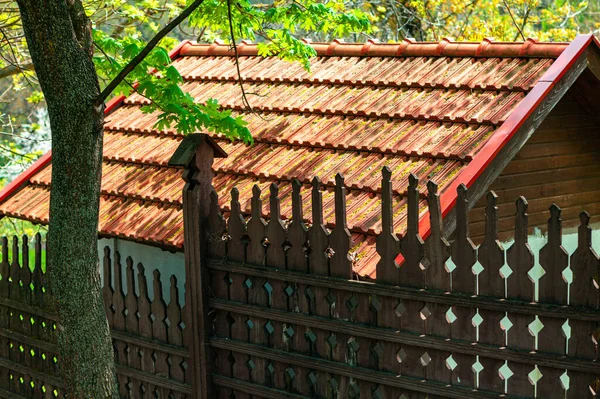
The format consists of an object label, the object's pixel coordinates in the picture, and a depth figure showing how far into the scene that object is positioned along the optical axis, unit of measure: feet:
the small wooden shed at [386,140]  17.94
